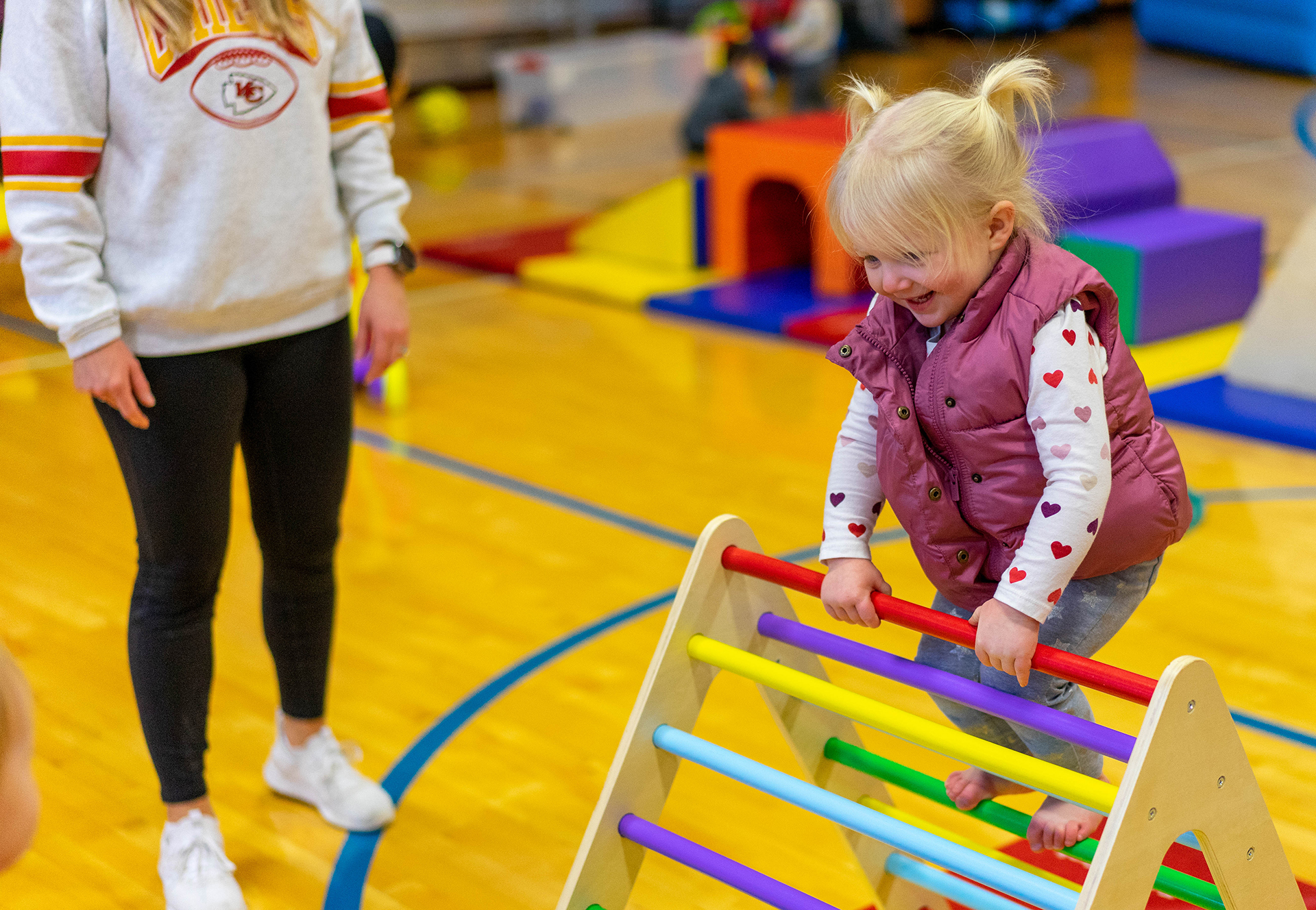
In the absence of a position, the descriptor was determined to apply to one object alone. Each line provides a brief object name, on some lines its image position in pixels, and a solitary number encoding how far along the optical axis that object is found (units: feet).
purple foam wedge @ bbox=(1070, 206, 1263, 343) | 12.32
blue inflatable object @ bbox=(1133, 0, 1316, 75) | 29.89
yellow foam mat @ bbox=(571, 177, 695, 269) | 15.87
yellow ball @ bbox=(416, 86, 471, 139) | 26.66
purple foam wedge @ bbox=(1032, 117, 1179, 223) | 12.89
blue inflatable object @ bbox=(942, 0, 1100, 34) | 34.83
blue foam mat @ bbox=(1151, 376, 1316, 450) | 10.46
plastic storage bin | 27.25
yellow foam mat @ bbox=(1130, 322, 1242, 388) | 11.78
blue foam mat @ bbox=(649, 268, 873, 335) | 13.89
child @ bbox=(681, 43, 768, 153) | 21.86
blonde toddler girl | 3.98
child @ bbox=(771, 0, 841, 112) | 23.70
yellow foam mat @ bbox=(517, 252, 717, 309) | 15.17
